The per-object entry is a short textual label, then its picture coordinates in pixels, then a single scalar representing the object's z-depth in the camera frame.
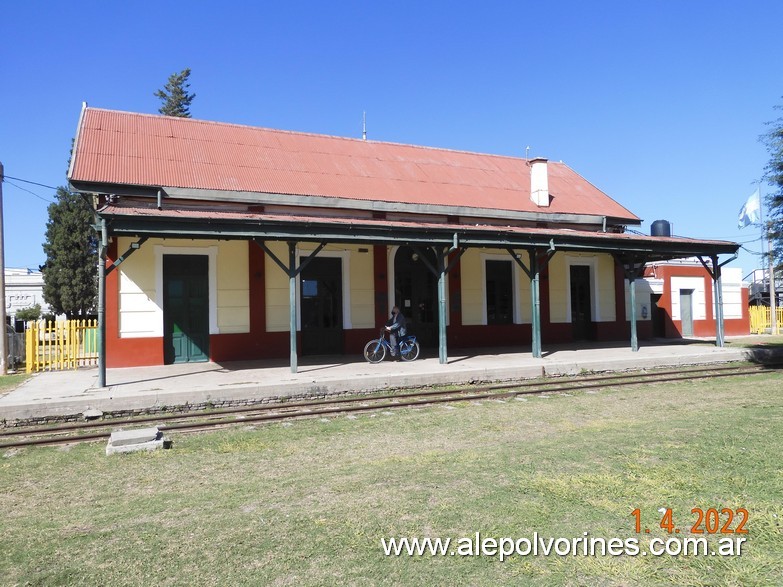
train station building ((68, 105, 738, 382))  13.73
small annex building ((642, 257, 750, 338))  23.61
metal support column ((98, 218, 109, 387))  10.52
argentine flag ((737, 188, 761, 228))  29.42
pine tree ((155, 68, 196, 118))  42.53
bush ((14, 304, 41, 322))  36.91
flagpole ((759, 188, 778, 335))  27.61
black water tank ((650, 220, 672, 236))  22.14
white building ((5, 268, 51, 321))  43.12
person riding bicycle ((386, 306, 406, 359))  14.63
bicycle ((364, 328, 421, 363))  14.29
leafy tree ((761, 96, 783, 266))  15.24
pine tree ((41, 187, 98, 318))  33.81
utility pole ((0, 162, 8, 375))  14.61
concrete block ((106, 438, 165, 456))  6.71
